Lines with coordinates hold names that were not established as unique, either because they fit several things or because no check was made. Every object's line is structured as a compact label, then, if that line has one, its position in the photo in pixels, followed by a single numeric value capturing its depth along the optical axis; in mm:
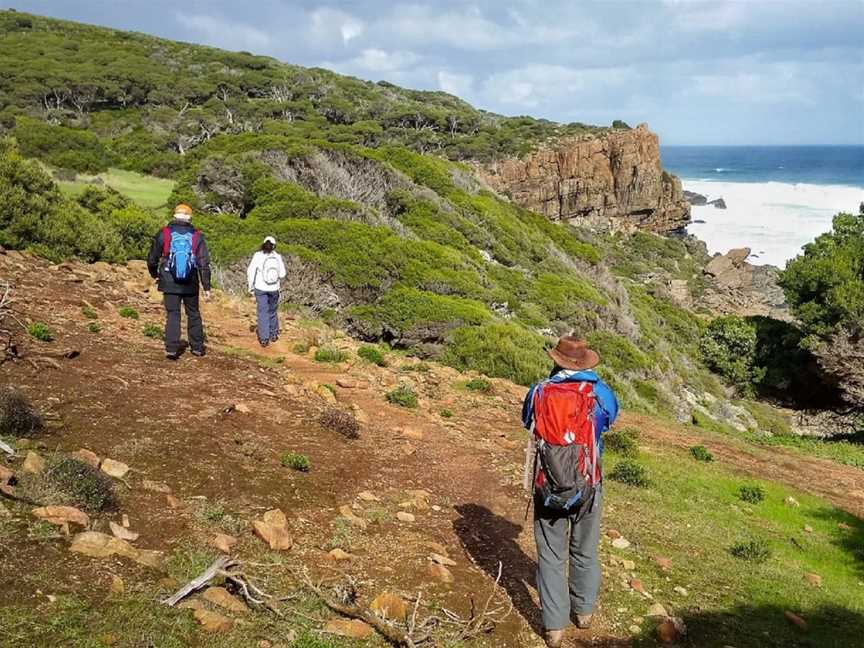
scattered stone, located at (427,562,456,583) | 4977
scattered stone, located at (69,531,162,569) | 4062
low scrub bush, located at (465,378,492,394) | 11438
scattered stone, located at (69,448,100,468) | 5270
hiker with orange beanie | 8492
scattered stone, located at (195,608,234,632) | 3682
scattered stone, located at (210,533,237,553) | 4559
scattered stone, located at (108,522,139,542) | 4367
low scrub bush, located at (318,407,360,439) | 7695
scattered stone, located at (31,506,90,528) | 4254
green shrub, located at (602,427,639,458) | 9719
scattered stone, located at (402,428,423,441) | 8328
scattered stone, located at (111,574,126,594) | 3760
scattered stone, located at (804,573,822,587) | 6371
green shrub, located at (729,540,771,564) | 6617
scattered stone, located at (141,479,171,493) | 5176
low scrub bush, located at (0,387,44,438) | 5434
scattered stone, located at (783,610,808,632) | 5352
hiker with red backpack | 4254
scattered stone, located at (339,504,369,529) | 5555
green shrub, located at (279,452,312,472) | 6312
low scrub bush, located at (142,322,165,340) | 9919
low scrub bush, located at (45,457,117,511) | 4551
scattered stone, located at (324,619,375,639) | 4000
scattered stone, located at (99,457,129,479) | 5225
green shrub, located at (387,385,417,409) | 9516
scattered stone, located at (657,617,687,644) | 4711
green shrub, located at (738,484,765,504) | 8789
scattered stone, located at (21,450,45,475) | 4774
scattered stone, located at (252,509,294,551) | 4824
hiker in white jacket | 10688
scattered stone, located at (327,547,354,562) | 4918
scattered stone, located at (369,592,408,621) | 4316
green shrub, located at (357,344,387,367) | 11559
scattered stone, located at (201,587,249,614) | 3938
